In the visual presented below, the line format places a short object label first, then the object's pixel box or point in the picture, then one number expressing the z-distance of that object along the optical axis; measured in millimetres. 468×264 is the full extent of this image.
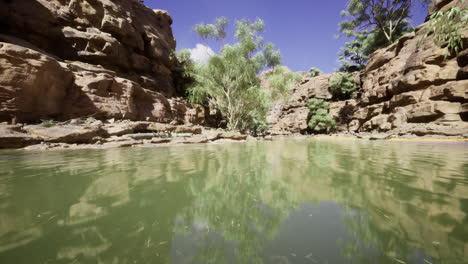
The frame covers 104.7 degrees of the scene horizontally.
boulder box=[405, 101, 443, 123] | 12445
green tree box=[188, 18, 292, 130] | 16156
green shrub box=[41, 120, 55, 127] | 7770
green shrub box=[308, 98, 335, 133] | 23688
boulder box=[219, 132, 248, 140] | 12008
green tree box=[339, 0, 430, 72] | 22031
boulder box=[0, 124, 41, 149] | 6027
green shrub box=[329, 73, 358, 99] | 24564
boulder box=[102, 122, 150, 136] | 8788
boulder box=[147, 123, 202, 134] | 11370
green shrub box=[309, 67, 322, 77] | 35312
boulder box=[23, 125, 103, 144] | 7015
